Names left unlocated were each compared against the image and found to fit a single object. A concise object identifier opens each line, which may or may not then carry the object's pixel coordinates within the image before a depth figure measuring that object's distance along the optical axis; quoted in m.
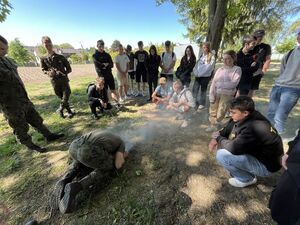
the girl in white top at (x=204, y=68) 3.25
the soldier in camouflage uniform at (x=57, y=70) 3.25
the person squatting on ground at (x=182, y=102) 3.10
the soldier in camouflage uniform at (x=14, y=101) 2.17
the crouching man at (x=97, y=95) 3.45
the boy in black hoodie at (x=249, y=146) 1.37
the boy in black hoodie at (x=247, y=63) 2.63
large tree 12.13
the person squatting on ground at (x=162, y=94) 3.64
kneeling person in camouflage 1.55
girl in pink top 2.43
